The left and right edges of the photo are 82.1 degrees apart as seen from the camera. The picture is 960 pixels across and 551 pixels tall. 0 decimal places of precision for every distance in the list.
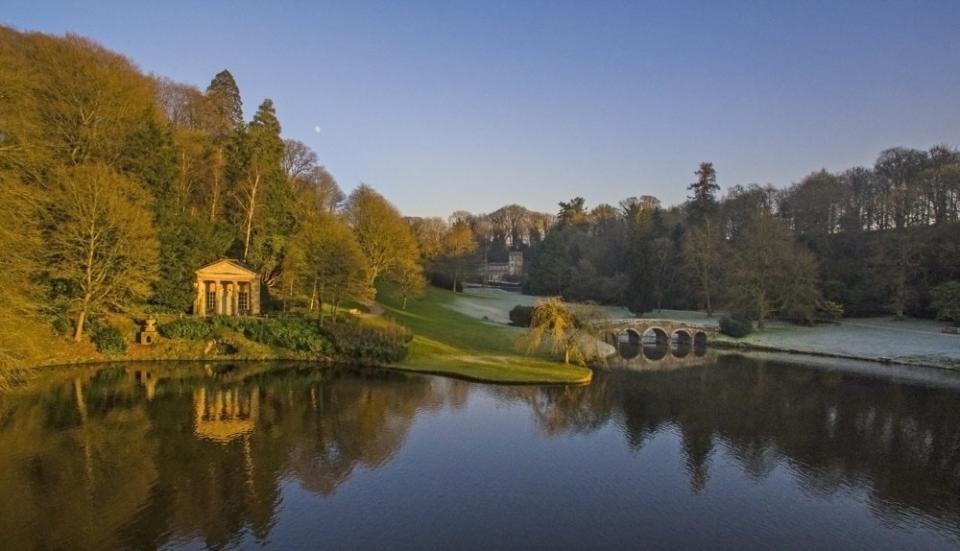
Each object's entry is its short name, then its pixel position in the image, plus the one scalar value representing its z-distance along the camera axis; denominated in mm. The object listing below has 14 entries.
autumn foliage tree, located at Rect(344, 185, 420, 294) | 55188
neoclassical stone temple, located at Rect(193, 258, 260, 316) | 40219
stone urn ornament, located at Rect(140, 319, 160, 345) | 35594
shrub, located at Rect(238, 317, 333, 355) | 36844
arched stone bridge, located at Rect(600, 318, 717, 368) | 42125
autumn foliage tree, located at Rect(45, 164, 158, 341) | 31547
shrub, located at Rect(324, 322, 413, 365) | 35469
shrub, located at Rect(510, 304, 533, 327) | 55562
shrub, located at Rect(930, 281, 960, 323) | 47403
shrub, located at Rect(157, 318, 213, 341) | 36375
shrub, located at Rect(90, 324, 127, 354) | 34062
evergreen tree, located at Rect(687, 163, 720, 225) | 79312
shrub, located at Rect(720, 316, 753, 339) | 52219
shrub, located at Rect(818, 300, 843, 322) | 54750
